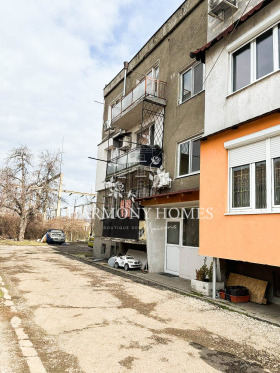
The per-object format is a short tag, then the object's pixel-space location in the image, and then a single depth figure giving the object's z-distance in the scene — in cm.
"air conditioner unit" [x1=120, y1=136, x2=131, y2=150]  1734
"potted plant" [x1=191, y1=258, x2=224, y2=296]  827
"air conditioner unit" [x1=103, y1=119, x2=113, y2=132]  1907
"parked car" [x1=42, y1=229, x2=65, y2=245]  2972
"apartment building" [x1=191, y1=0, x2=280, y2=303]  653
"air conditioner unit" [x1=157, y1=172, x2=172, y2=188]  1217
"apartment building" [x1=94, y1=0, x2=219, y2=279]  1132
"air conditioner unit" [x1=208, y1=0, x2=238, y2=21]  903
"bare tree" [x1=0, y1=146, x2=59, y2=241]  3038
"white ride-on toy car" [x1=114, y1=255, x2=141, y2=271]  1305
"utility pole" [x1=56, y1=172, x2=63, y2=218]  3756
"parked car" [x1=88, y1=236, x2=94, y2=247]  2734
